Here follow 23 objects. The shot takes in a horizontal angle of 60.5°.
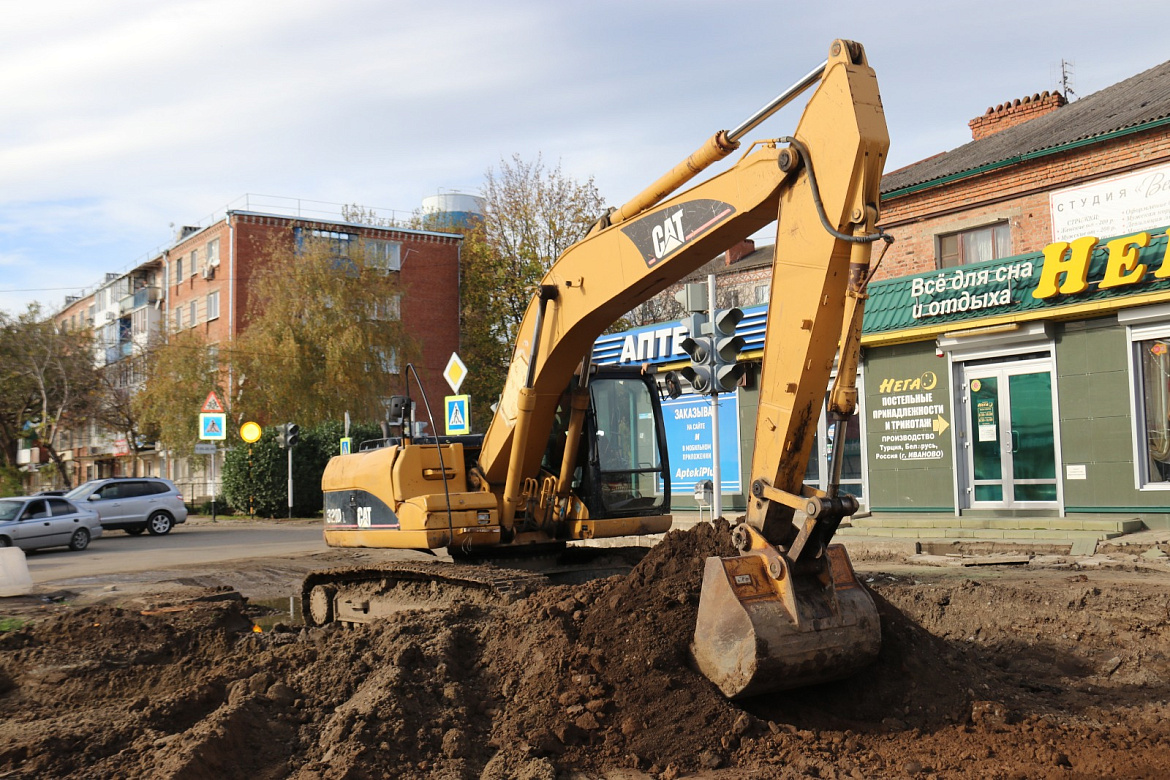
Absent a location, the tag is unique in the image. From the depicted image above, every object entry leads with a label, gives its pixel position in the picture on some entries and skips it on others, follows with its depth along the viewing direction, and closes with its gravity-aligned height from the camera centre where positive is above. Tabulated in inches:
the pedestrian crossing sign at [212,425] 1111.6 +48.1
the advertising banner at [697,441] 906.7 +15.5
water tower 2018.9 +522.2
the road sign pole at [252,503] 1266.0 -44.8
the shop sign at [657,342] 853.6 +110.8
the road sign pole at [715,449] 557.0 +4.9
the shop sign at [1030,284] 614.2 +112.6
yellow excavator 216.7 +8.6
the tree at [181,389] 1392.7 +111.2
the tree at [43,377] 1638.8 +158.1
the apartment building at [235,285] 1652.3 +331.4
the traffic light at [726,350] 527.2 +56.4
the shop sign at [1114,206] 693.3 +174.4
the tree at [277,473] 1259.2 -7.7
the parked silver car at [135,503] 997.2 -33.2
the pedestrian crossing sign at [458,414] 623.2 +31.0
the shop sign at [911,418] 745.6 +27.2
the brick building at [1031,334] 631.2 +80.9
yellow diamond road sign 645.9 +58.5
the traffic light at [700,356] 531.8 +54.1
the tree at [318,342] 1401.3 +178.3
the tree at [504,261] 1660.9 +345.9
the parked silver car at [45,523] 813.9 -43.0
